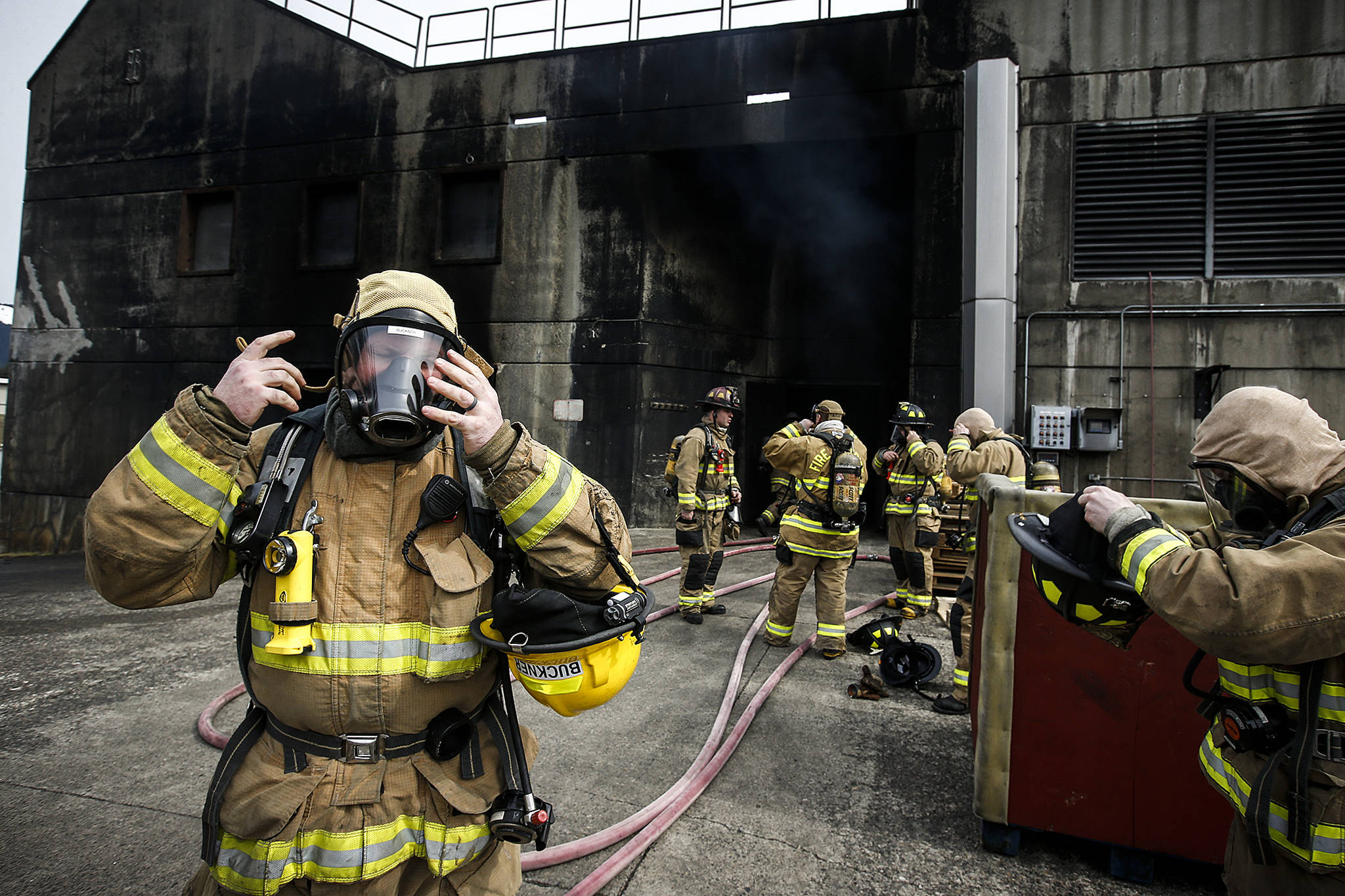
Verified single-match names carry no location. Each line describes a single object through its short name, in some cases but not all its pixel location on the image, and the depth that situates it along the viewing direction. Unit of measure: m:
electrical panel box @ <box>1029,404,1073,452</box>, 8.49
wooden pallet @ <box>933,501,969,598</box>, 7.21
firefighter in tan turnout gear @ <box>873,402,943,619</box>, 6.19
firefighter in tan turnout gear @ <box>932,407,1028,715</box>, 4.32
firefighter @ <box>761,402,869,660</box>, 5.15
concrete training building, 8.45
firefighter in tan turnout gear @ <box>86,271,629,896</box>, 1.35
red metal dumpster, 2.50
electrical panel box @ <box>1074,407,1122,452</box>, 8.41
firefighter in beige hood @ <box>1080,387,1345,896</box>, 1.42
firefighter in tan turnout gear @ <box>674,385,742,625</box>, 6.09
